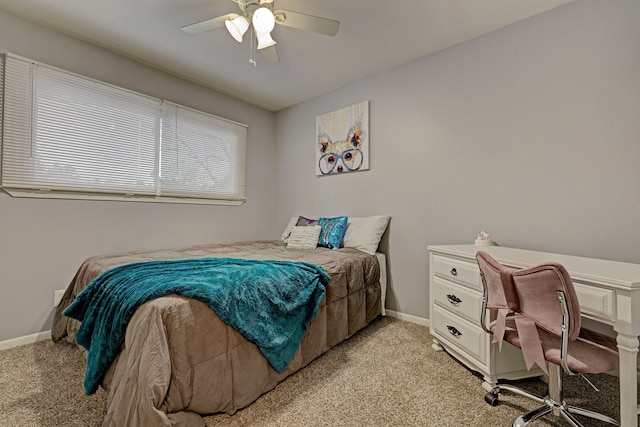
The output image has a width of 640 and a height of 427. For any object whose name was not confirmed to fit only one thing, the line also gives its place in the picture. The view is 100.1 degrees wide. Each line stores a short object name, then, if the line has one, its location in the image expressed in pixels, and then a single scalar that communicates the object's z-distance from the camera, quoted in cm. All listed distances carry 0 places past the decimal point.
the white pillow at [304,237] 284
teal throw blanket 125
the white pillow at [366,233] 267
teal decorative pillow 277
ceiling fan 158
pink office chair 104
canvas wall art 296
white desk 100
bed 105
